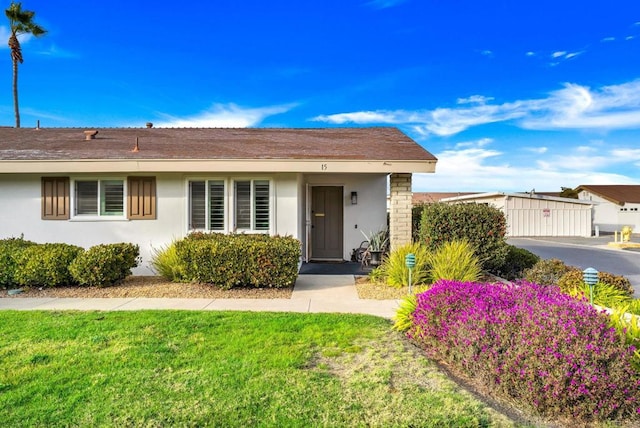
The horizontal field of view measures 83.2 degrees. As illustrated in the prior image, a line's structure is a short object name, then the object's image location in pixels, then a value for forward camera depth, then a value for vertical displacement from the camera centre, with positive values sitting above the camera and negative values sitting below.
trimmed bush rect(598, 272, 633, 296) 6.46 -1.13
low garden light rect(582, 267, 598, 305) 4.62 -0.75
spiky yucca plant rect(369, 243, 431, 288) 7.48 -1.04
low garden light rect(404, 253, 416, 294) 6.53 -0.73
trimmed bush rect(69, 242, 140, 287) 7.24 -0.91
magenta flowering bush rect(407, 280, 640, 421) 2.77 -1.14
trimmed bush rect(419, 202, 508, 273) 8.21 -0.23
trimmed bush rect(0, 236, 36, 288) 7.30 -0.85
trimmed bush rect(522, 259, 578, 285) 7.34 -1.09
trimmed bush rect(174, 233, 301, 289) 7.18 -0.83
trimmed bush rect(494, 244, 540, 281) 8.77 -1.08
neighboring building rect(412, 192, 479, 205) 38.77 +2.89
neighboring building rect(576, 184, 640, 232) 27.95 +1.02
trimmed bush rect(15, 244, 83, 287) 7.20 -0.90
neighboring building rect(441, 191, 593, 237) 23.38 +0.24
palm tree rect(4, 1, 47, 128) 20.11 +11.15
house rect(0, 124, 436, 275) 8.67 +0.84
